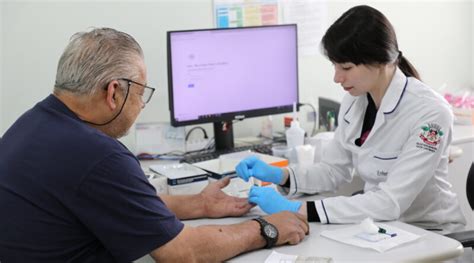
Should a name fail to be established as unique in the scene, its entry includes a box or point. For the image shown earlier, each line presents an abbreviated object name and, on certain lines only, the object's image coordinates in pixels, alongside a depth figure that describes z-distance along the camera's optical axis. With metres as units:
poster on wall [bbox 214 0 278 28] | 2.70
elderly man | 1.24
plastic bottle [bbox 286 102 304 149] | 2.43
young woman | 1.67
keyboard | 2.34
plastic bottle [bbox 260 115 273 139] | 2.78
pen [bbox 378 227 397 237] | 1.50
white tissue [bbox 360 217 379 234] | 1.49
